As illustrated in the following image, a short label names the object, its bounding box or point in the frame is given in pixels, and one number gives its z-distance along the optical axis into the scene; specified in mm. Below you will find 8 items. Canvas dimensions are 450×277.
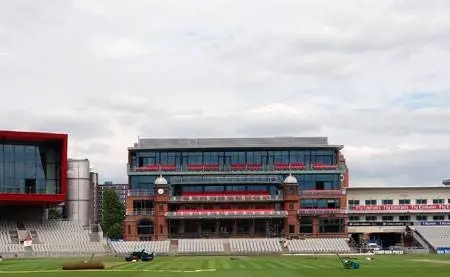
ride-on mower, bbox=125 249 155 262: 95725
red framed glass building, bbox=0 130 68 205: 126875
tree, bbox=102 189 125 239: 189875
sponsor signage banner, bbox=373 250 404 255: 127500
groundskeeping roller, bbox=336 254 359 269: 70062
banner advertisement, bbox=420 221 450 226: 161000
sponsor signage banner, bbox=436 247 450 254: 136750
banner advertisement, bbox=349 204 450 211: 165750
